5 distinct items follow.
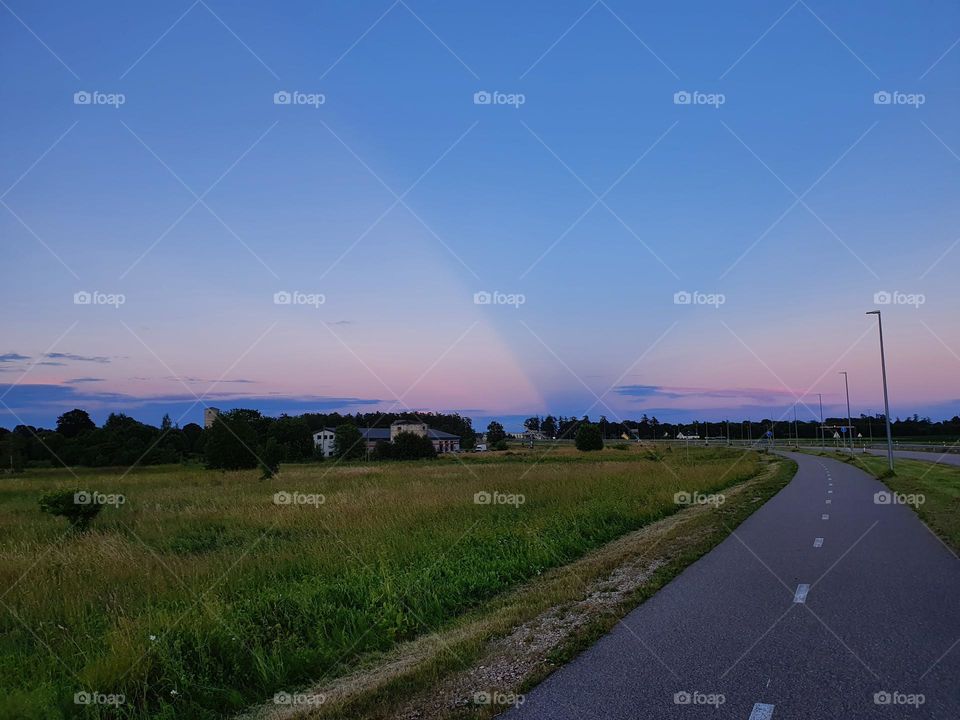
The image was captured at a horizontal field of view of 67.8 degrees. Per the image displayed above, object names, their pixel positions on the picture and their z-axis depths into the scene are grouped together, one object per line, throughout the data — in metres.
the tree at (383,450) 79.50
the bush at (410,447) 78.44
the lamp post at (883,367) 36.43
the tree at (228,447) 56.31
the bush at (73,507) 17.25
